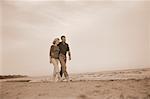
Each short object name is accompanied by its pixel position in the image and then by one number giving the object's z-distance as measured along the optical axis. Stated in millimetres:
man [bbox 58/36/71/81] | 6323
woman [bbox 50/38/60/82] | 6281
